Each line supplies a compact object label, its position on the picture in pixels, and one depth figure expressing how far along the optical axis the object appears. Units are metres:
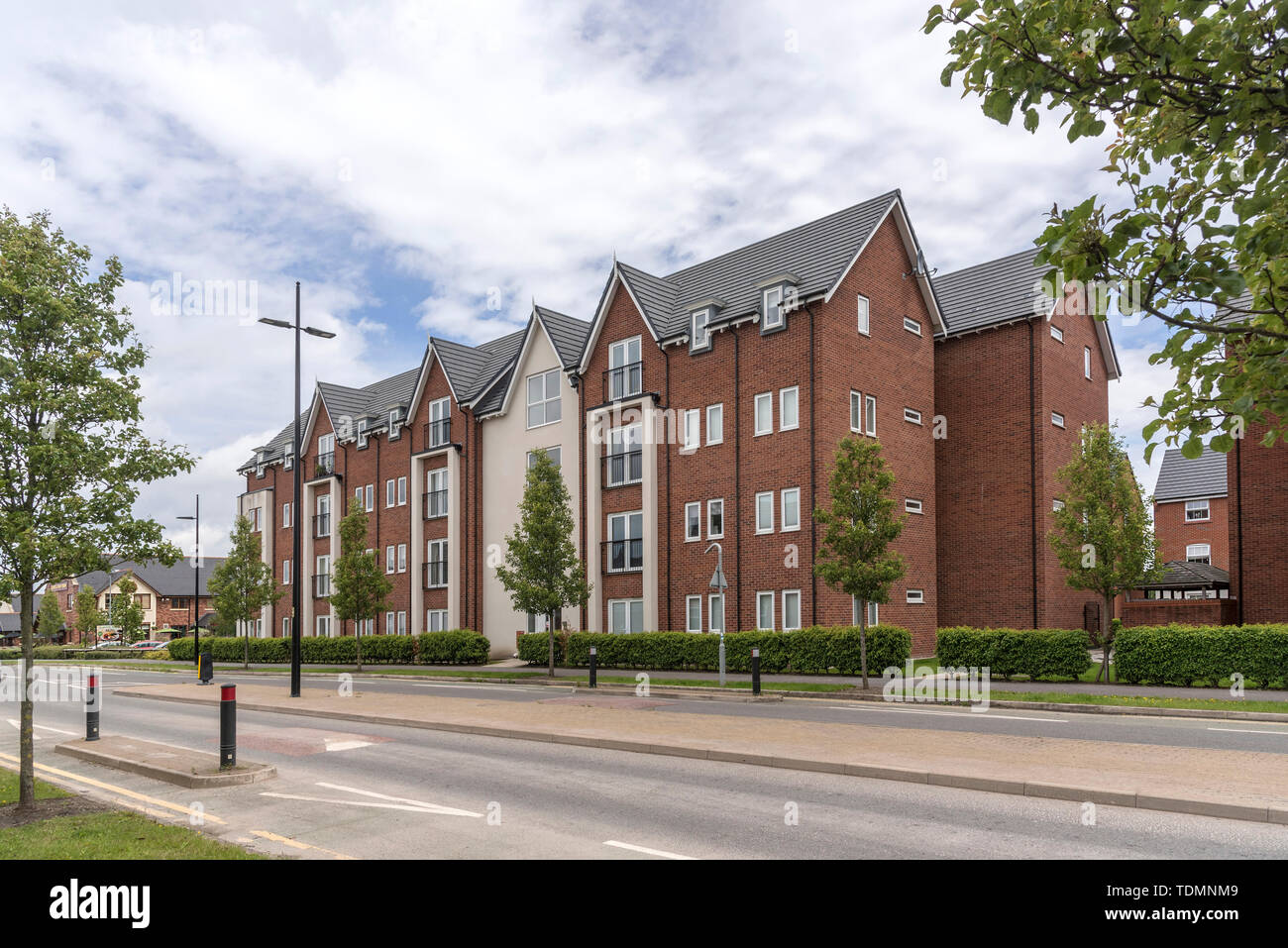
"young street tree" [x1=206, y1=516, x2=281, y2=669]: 46.00
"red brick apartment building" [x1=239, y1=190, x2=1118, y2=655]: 31.33
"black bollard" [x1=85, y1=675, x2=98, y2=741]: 16.39
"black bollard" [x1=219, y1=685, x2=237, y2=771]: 11.95
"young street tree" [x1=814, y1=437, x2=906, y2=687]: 22.77
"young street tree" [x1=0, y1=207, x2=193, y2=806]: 10.41
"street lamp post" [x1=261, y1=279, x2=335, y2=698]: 24.89
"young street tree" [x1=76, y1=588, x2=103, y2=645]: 81.06
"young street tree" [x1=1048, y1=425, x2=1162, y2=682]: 23.33
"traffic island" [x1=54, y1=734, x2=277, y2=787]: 11.73
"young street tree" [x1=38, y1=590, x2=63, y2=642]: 89.06
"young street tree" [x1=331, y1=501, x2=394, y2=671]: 39.56
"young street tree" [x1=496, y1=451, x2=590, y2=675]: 31.09
